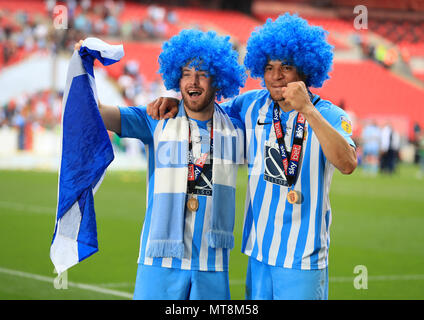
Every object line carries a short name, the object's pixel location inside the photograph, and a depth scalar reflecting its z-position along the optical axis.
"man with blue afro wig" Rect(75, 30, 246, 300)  8.26
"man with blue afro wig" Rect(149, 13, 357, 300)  8.21
